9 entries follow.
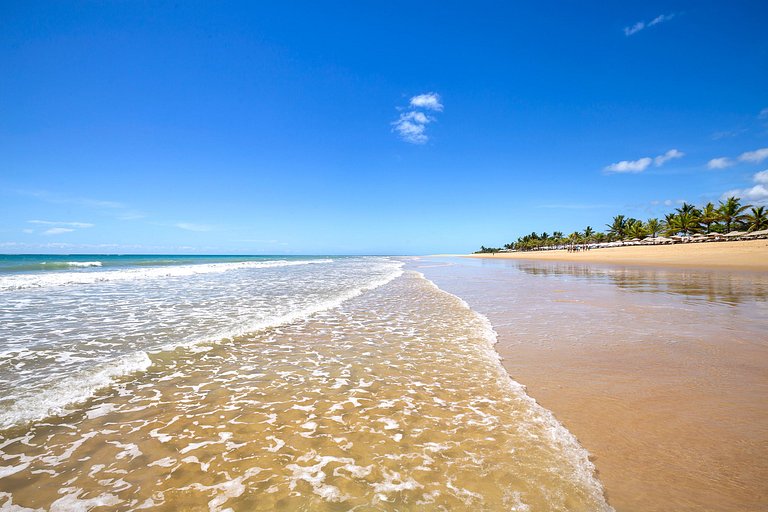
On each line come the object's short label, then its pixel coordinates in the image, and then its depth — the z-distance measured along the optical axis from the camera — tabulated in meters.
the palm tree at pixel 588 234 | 117.48
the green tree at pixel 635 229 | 88.86
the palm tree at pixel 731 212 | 65.16
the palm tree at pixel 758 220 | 60.19
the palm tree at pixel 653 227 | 90.19
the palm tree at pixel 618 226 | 103.24
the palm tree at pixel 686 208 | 80.01
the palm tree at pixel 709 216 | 68.81
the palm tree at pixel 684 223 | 73.12
